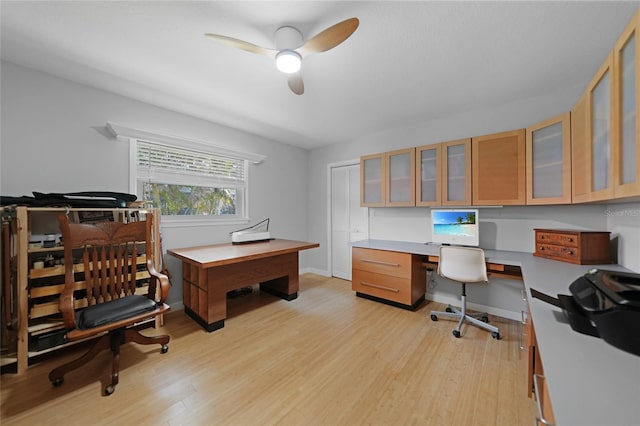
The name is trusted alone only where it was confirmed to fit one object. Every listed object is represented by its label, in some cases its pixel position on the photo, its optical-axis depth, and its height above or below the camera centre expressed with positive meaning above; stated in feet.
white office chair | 7.07 -1.79
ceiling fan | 4.50 +3.49
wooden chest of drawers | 5.86 -0.88
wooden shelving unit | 5.47 -1.83
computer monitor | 8.28 -0.54
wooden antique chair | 5.02 -2.03
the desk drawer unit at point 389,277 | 8.83 -2.61
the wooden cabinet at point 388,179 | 9.71 +1.49
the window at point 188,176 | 8.42 +1.47
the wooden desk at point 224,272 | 7.43 -2.23
